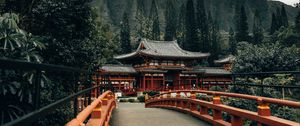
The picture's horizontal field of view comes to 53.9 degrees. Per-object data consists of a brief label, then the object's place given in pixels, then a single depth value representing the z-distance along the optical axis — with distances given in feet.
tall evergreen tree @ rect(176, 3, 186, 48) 270.36
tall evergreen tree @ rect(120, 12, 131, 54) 247.23
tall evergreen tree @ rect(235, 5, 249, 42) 270.67
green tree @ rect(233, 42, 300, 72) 96.22
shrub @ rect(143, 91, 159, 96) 131.95
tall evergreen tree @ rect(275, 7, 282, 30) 315.94
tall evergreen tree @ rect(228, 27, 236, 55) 265.67
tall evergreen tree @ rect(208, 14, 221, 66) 251.39
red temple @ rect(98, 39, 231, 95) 143.46
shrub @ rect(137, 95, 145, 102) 124.75
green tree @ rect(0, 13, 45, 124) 35.92
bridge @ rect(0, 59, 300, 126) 6.17
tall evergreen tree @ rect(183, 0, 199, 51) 229.86
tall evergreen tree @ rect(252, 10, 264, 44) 275.67
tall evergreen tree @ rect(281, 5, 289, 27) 332.76
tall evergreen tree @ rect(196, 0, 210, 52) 250.37
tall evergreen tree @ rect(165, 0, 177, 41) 270.57
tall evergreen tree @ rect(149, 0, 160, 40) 289.12
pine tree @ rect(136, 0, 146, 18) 335.55
